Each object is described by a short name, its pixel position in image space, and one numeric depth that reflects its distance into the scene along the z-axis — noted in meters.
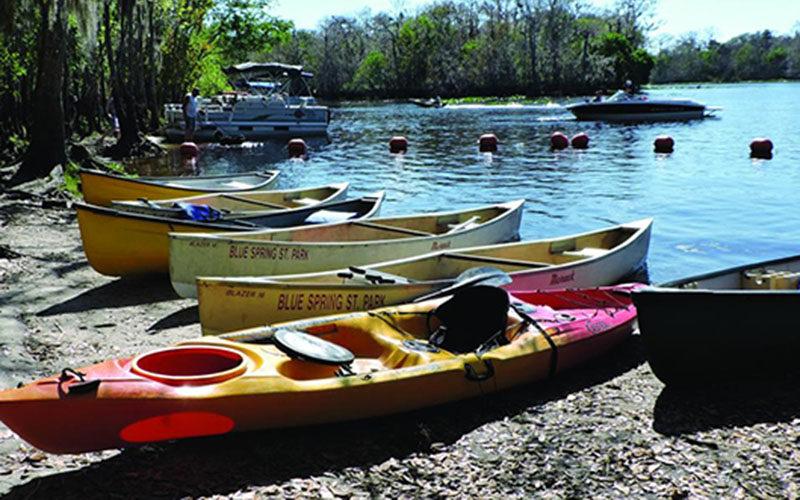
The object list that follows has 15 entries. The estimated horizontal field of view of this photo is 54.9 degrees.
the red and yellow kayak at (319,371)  4.47
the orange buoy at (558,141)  29.58
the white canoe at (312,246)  8.38
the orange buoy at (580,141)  29.54
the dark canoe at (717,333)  5.71
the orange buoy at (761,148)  24.95
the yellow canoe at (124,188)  12.77
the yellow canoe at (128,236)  9.20
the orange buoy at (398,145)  29.61
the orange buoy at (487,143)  29.34
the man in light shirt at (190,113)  31.88
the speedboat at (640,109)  40.94
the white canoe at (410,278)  6.79
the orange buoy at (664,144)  27.16
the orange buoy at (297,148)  29.41
